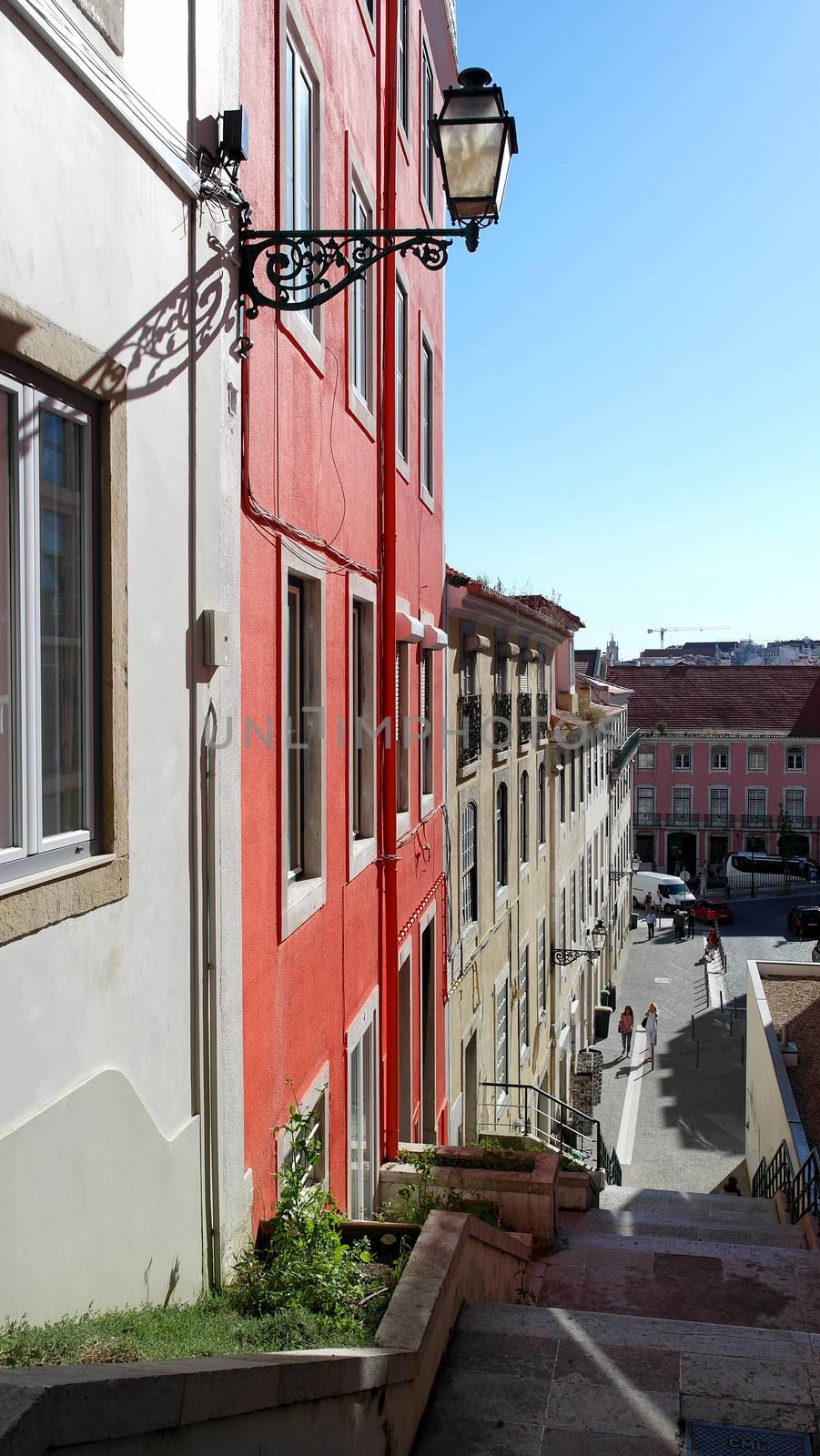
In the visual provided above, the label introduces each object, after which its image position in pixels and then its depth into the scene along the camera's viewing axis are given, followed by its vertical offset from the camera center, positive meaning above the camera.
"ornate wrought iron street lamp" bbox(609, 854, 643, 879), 43.79 -7.19
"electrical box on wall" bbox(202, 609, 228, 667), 4.71 +0.34
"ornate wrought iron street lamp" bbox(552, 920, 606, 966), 25.15 -5.51
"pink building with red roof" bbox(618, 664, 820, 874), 61.72 -3.04
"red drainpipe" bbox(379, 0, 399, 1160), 9.51 +0.47
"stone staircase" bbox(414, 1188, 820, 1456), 4.55 -2.89
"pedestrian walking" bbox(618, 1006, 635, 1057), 32.41 -8.68
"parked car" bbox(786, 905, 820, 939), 45.56 -8.17
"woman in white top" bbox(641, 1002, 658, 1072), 32.94 -9.02
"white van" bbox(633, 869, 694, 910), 51.75 -7.88
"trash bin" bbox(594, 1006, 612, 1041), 34.88 -9.17
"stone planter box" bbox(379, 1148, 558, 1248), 9.09 -3.73
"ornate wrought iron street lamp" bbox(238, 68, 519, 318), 5.21 +2.44
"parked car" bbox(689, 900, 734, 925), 48.69 -8.35
